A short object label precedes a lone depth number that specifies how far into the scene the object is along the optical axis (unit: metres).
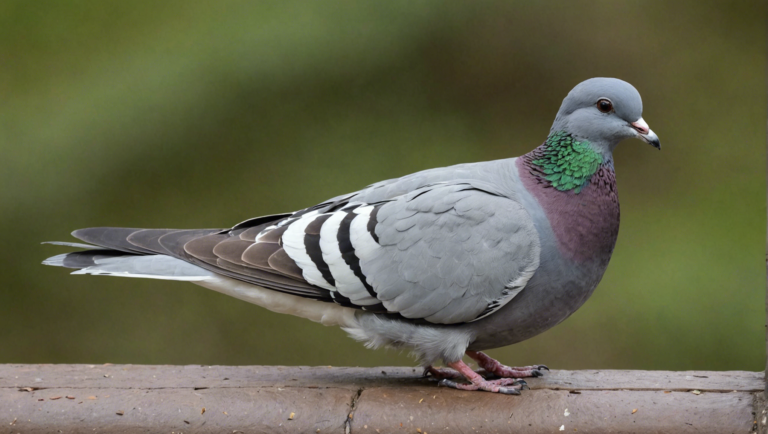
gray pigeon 5.96
